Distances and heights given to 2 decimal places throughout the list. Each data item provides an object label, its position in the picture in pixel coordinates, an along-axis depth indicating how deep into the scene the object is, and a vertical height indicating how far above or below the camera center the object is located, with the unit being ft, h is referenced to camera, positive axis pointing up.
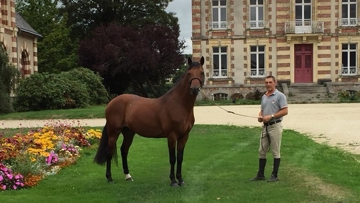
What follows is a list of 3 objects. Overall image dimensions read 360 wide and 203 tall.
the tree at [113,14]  160.68 +22.22
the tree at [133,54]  131.23 +7.48
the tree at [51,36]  144.66 +13.61
